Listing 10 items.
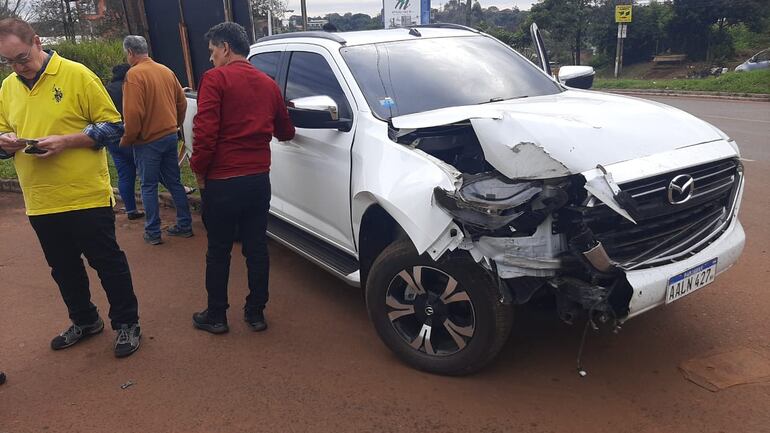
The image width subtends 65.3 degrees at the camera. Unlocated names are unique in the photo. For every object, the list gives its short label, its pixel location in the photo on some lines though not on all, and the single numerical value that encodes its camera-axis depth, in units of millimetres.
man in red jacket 3436
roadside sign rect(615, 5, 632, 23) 30172
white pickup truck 2787
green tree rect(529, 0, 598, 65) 36556
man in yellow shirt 3246
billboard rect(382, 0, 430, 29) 11789
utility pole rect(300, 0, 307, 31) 13850
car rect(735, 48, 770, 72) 25656
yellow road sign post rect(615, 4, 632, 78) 30203
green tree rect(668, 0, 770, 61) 32375
